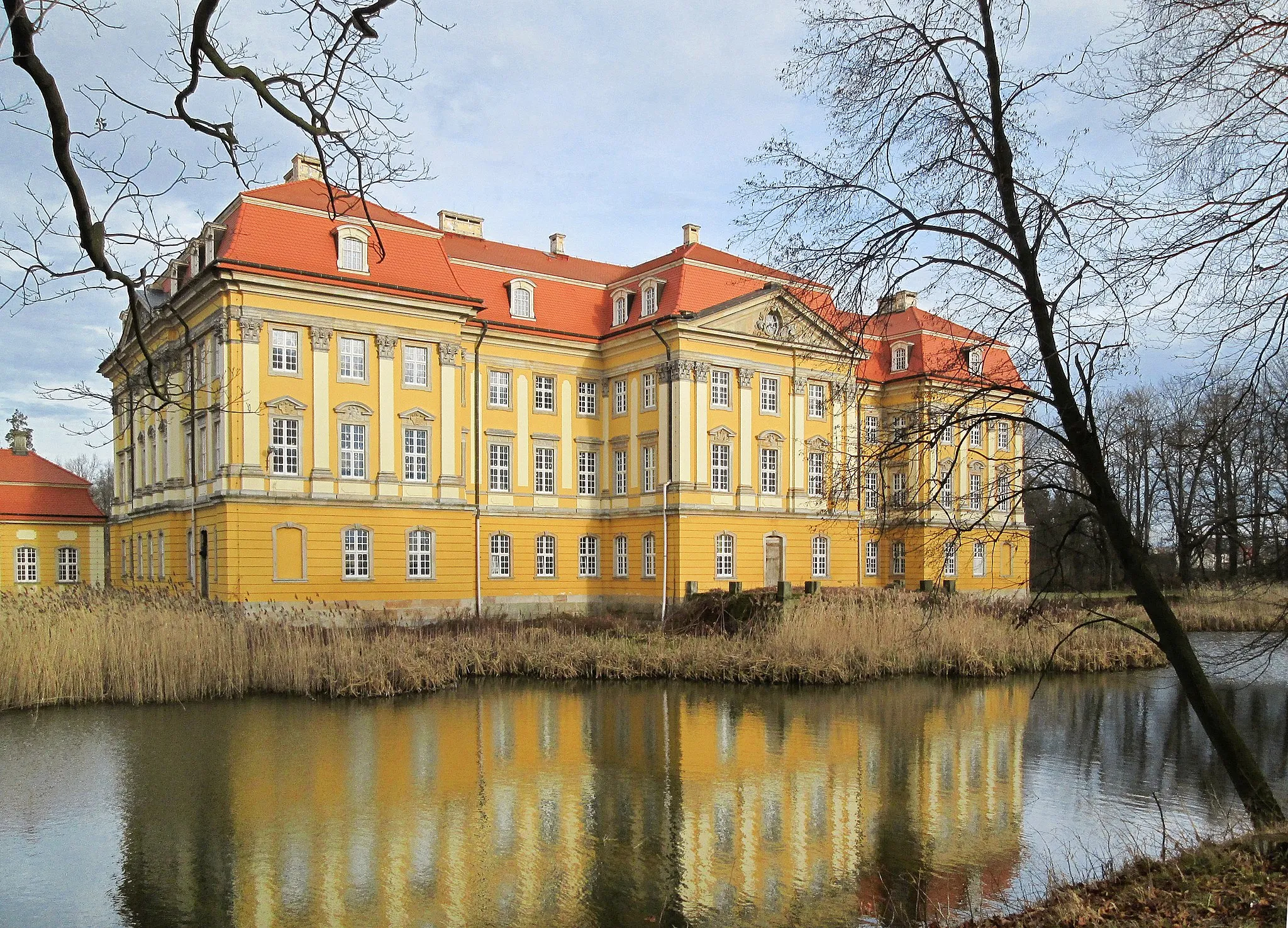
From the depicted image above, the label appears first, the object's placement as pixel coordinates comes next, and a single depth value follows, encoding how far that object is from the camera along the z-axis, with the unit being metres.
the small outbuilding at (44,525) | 44.78
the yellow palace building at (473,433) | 30.45
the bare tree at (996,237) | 8.62
